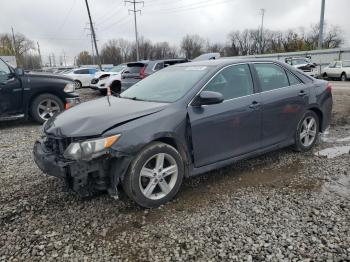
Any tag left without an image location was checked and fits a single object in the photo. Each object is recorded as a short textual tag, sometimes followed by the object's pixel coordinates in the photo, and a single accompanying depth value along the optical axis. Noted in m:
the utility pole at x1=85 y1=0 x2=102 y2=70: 32.94
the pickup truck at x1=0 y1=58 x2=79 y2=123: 7.49
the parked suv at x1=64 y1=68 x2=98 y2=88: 21.72
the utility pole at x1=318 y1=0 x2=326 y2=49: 34.84
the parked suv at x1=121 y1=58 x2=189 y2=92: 11.70
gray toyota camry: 3.18
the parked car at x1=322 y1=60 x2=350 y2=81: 22.75
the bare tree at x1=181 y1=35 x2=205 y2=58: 84.50
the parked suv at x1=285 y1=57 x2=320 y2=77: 23.19
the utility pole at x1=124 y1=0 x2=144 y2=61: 48.67
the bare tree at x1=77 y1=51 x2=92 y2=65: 105.78
